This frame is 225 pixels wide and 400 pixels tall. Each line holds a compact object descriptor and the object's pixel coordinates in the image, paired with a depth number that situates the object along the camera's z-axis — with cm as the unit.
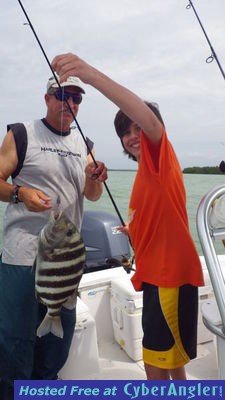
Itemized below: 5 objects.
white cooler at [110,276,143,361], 342
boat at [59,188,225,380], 306
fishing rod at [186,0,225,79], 328
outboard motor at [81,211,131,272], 465
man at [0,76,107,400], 250
